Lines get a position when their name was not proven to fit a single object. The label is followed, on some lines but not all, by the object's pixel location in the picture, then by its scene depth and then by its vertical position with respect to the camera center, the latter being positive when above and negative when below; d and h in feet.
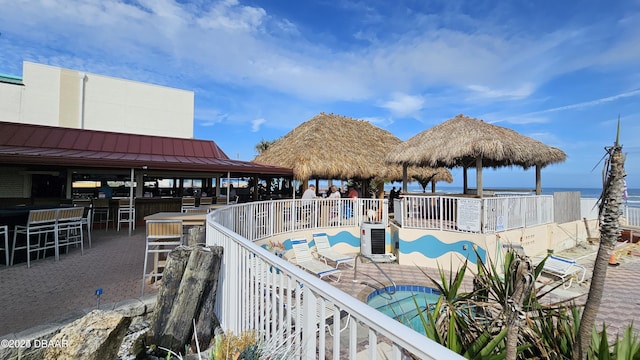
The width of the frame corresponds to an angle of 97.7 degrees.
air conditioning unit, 33.27 -6.78
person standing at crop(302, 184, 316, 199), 34.55 -1.18
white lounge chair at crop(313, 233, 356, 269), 28.21 -7.33
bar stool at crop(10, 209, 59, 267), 18.37 -3.32
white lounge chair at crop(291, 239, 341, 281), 23.39 -7.14
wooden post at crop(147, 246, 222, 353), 10.55 -4.41
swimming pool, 21.78 -9.24
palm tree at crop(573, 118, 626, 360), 5.10 -0.53
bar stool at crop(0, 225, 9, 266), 17.53 -3.68
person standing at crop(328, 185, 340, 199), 37.11 -1.25
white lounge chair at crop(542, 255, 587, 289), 26.42 -7.95
